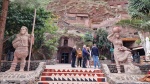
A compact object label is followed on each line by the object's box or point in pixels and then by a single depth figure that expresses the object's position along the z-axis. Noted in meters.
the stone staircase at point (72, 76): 7.89
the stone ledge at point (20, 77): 6.58
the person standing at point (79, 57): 12.31
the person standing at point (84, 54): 11.91
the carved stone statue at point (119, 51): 8.92
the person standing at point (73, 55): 12.00
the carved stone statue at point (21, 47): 8.80
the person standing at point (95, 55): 11.27
